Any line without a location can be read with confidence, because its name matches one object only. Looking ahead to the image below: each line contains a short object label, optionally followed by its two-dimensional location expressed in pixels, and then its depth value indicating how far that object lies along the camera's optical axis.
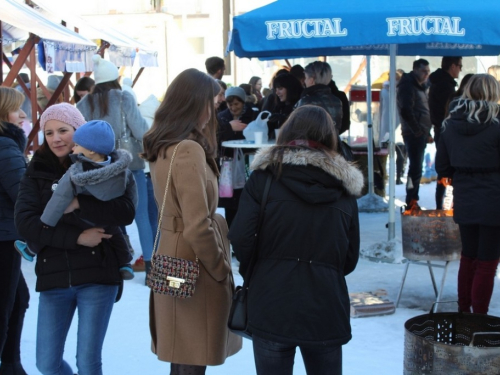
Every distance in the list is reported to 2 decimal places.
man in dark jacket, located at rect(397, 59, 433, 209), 9.61
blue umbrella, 5.66
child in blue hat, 3.14
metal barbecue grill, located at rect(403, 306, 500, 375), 2.92
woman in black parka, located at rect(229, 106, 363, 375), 2.80
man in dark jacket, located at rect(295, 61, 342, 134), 6.93
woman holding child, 3.20
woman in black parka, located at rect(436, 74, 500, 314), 4.77
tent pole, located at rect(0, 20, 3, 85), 8.09
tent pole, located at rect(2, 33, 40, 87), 7.29
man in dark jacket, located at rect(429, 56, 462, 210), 9.17
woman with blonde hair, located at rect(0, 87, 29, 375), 3.75
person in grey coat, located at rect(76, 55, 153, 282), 6.12
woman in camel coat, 3.04
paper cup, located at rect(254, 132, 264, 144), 6.86
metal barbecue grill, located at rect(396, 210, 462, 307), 5.38
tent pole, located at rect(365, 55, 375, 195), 9.88
